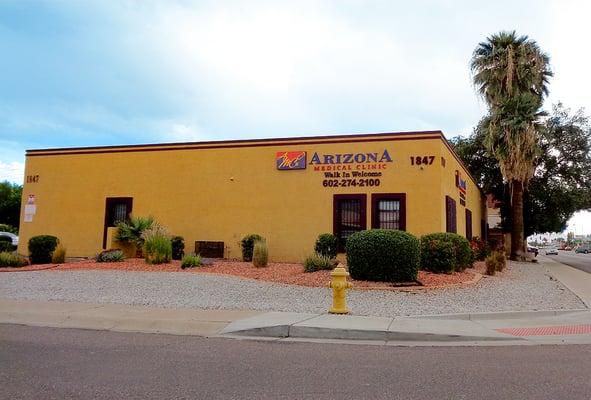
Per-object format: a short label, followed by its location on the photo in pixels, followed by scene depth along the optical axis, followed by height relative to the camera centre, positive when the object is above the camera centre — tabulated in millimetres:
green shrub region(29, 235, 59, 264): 21484 -230
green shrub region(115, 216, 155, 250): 21484 +562
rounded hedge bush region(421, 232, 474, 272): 17338 +102
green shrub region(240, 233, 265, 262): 21422 +97
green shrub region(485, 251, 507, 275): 20062 -394
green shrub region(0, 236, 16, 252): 23725 -164
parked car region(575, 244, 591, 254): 85938 +868
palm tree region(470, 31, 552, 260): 28797 +8369
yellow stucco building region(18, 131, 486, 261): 20781 +2467
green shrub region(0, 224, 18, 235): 42631 +1125
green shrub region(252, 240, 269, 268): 18828 -258
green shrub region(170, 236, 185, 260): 22125 -82
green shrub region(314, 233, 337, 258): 20188 +112
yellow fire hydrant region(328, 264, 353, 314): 10758 -840
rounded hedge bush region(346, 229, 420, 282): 14664 -188
